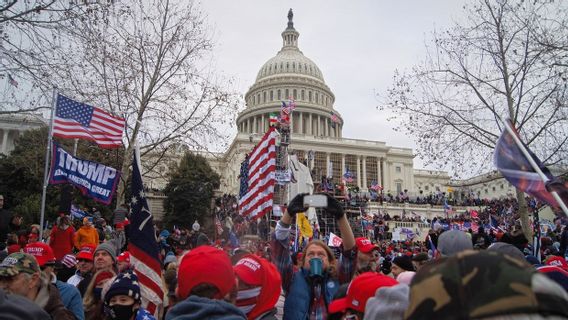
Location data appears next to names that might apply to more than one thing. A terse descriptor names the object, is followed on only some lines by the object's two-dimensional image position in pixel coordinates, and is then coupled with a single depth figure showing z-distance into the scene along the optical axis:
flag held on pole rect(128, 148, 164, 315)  3.75
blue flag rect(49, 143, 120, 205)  7.96
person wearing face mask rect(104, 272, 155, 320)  3.01
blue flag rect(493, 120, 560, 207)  3.37
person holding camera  3.30
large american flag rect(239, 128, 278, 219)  10.57
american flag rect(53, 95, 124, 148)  9.15
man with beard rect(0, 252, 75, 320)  3.07
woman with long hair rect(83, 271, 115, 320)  3.73
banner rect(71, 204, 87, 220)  15.28
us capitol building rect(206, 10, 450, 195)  73.62
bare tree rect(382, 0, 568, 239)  14.06
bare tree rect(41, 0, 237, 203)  15.23
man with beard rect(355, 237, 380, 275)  4.28
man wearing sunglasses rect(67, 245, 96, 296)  5.04
